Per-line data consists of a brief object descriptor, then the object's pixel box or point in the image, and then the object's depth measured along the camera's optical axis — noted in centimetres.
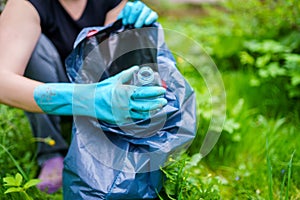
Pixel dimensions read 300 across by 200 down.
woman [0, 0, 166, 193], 124
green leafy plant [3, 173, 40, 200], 123
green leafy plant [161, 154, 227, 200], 124
